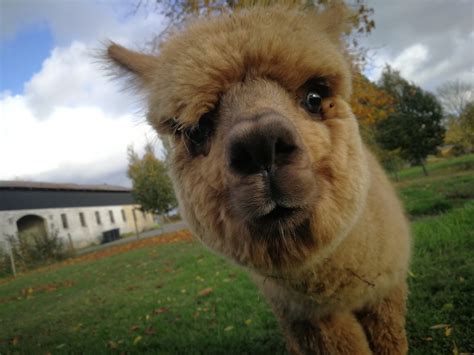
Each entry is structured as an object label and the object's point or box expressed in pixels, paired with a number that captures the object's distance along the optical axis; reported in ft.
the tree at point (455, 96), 96.37
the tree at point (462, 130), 64.64
